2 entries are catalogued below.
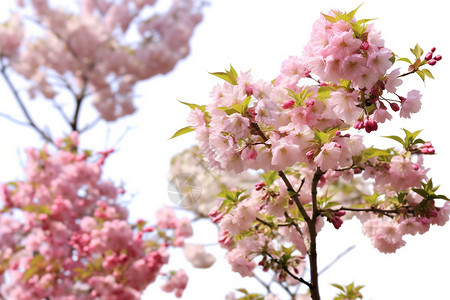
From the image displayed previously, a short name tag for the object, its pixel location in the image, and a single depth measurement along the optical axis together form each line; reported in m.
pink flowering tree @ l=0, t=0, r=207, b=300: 4.81
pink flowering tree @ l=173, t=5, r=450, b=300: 1.94
